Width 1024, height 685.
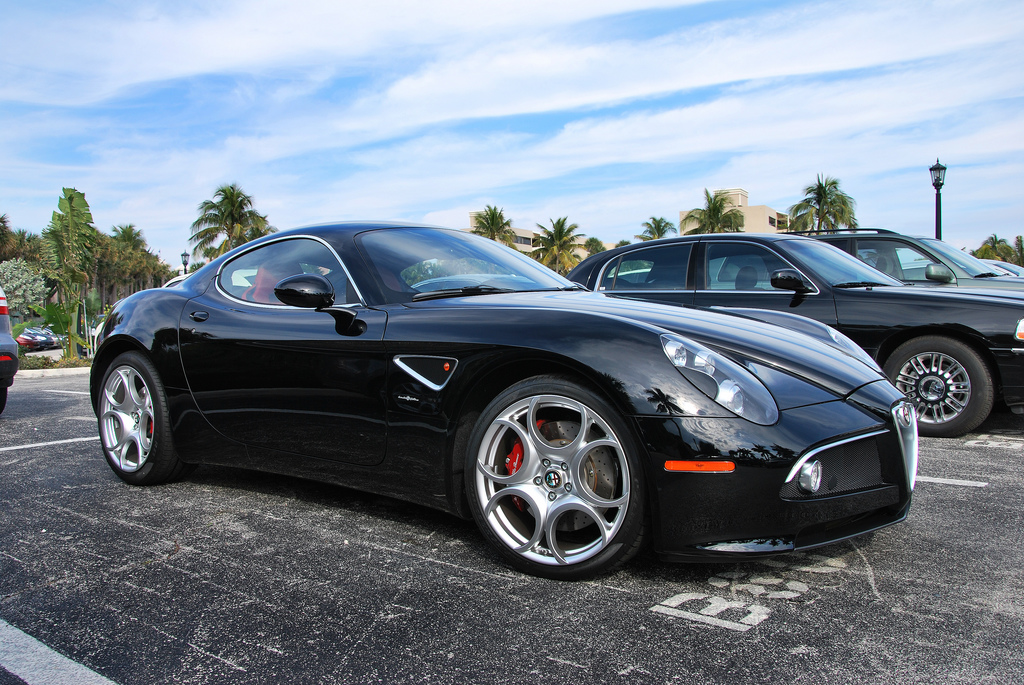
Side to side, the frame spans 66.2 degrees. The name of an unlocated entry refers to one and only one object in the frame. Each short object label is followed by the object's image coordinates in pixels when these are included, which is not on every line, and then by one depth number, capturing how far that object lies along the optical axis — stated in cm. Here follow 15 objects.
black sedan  525
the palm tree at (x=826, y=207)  5506
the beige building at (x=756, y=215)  9256
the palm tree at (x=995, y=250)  7627
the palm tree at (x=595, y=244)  10219
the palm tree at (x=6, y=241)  6234
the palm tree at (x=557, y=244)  6775
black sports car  236
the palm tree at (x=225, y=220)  5794
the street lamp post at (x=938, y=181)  1756
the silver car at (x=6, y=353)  616
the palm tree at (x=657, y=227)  7159
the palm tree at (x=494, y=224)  6619
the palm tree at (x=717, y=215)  6412
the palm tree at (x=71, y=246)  1554
